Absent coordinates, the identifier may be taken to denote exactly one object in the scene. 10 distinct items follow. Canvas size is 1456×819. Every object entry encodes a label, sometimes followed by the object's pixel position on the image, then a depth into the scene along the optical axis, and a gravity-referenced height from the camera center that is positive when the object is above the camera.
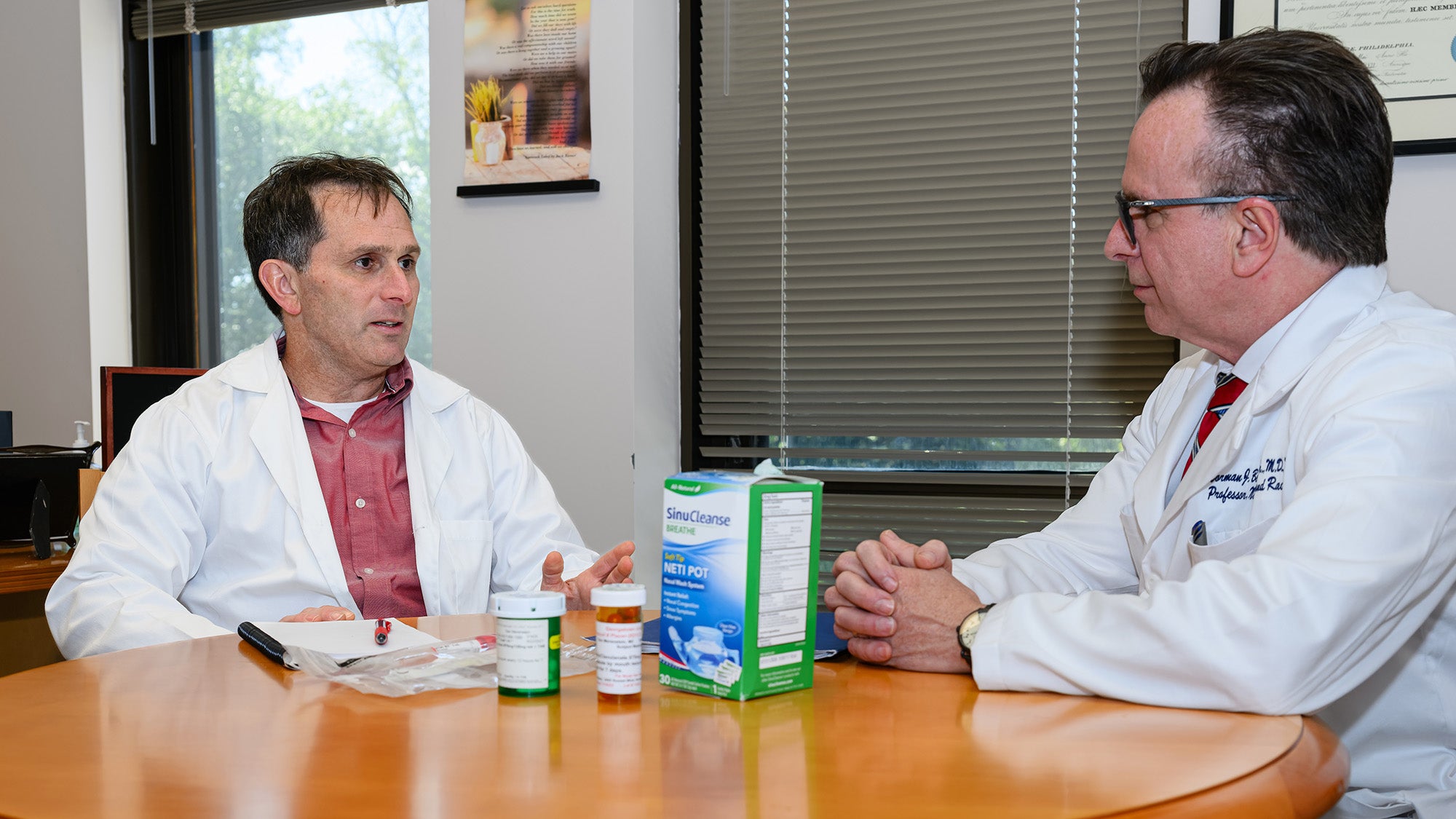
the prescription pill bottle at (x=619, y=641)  1.15 -0.33
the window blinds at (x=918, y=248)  2.78 +0.15
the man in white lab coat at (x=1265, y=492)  1.16 -0.21
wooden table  0.89 -0.38
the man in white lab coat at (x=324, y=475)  1.87 -0.29
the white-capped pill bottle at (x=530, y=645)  1.18 -0.35
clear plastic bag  1.26 -0.41
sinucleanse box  1.12 -0.26
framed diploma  2.29 +0.50
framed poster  3.02 +0.55
